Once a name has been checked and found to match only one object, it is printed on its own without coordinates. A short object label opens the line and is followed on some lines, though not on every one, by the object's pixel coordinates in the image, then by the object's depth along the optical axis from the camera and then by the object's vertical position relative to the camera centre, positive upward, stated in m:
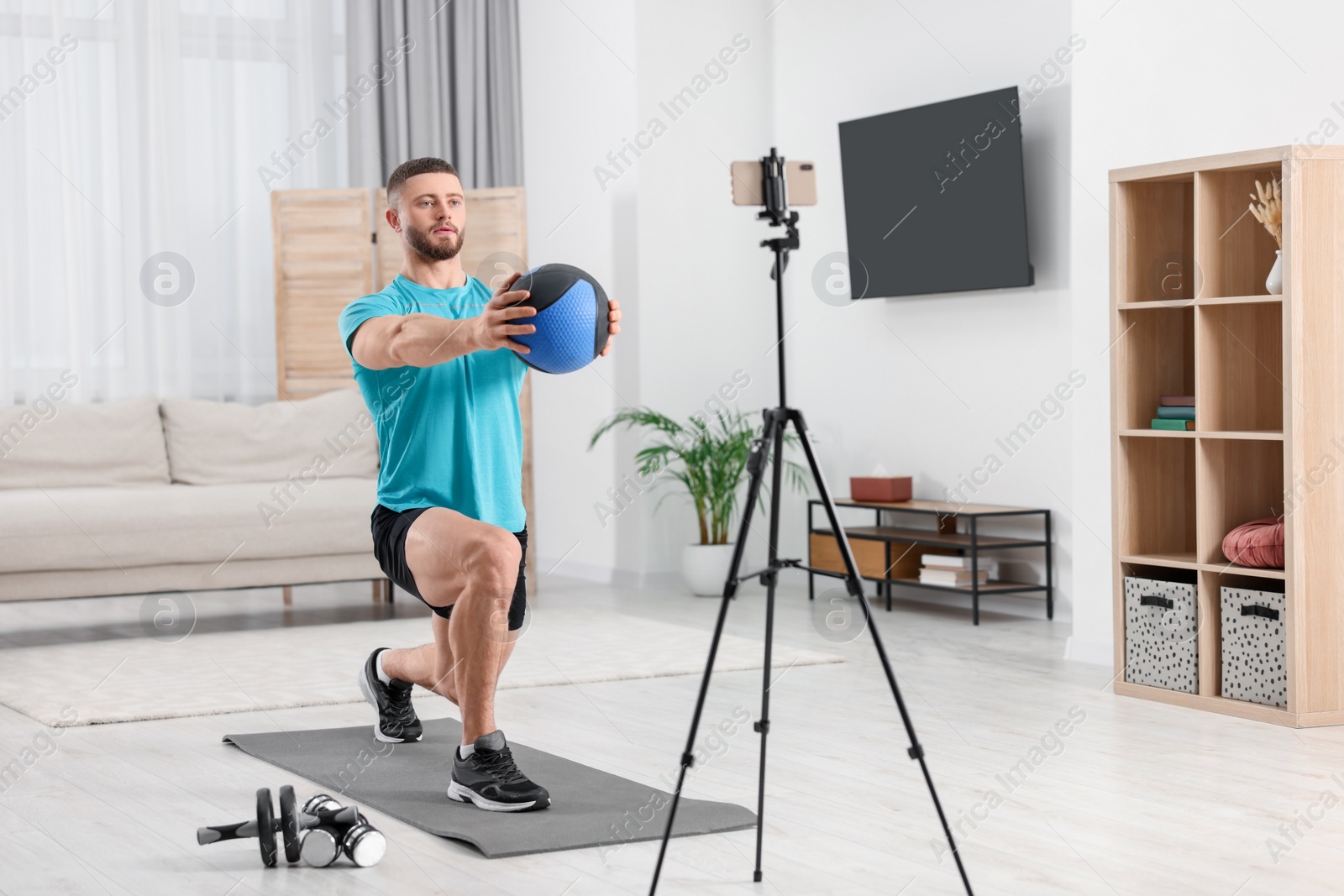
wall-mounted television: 5.61 +0.85
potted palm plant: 6.45 -0.24
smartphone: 2.32 +0.37
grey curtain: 7.37 +1.67
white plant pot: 6.45 -0.63
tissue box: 6.06 -0.29
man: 2.89 -0.08
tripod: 2.20 -0.17
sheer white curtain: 6.79 +1.19
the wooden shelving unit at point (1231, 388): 3.70 +0.06
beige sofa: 5.25 -0.24
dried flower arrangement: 3.78 +0.50
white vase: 3.75 +0.32
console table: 5.47 -0.49
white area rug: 4.16 -0.75
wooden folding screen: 6.52 +0.67
